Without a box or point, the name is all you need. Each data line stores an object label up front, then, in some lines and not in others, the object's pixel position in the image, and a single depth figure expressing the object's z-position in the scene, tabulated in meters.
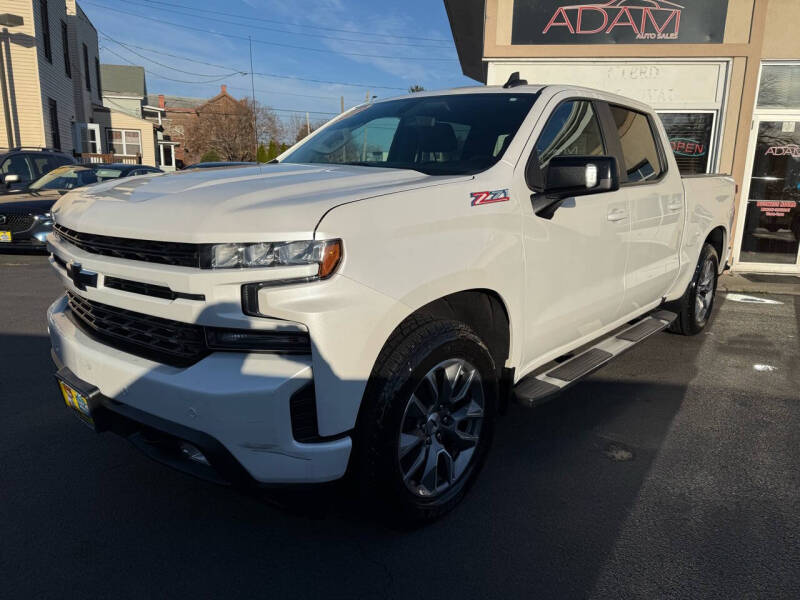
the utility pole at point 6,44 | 17.14
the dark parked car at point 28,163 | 10.80
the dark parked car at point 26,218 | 8.77
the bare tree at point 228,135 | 47.19
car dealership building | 8.55
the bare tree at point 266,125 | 50.03
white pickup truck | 1.97
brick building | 48.66
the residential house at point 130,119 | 31.62
